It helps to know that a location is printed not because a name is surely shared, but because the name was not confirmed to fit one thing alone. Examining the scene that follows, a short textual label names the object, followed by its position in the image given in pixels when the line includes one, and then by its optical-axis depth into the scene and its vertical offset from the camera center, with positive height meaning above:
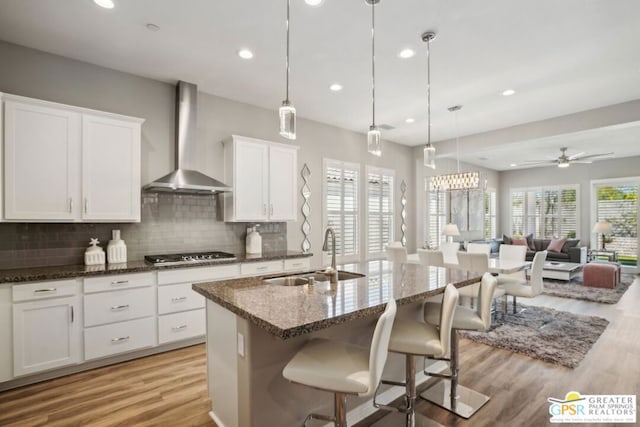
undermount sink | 2.44 -0.50
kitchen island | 1.54 -0.69
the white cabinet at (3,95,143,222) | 2.71 +0.50
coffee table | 6.45 -1.19
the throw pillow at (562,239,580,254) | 8.10 -0.78
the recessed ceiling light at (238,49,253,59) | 3.07 +1.61
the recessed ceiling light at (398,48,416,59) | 3.04 +1.59
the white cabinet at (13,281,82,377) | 2.55 -0.94
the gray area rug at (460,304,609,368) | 3.23 -1.43
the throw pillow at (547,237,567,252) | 8.18 -0.81
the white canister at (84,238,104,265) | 3.12 -0.38
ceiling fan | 6.52 +1.19
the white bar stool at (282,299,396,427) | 1.41 -0.74
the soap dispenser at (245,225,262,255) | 4.25 -0.37
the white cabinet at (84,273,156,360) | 2.85 -0.93
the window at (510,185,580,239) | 9.04 +0.07
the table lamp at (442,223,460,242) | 5.95 -0.30
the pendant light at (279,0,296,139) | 2.05 +0.63
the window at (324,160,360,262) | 5.39 +0.19
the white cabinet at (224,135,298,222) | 3.99 +0.47
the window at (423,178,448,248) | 7.14 -0.04
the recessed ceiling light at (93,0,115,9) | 2.36 +1.62
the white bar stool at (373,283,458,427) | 1.82 -0.75
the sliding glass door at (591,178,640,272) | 8.02 -0.04
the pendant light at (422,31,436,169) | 2.77 +0.67
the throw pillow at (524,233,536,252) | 8.68 -0.80
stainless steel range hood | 3.57 +0.90
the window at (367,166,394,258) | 6.04 +0.09
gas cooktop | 3.29 -0.47
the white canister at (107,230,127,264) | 3.25 -0.35
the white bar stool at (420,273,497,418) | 2.17 -1.05
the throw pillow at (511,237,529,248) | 8.56 -0.76
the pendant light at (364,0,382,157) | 2.49 +0.60
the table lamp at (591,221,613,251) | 7.76 -0.36
